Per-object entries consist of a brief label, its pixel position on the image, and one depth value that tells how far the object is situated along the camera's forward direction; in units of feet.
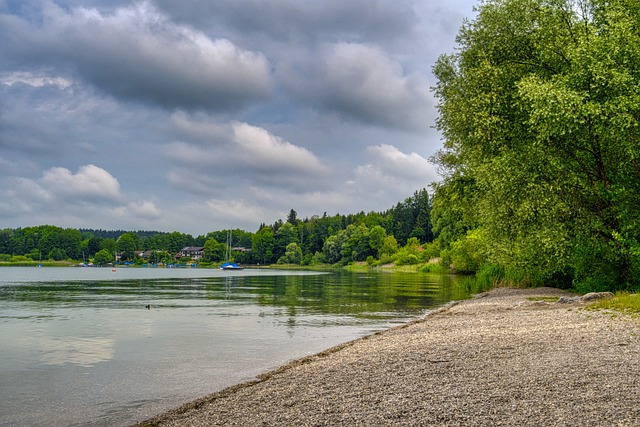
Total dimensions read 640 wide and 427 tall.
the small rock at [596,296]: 92.32
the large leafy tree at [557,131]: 88.43
